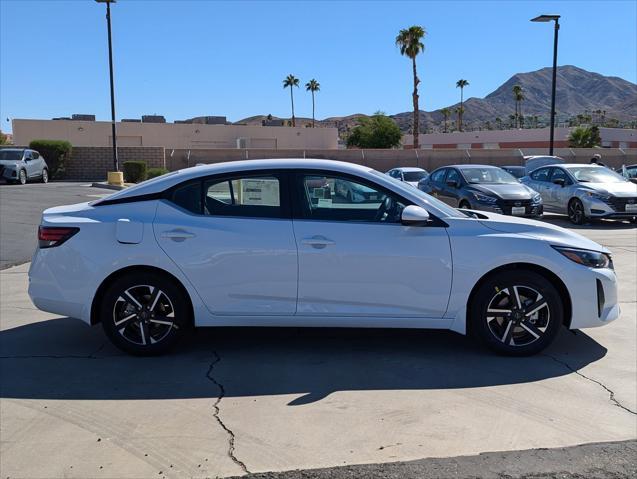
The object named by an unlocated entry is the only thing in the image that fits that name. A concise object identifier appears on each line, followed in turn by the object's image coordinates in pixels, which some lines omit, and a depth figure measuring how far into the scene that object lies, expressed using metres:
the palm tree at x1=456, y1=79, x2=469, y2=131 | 117.75
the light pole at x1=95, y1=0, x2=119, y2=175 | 28.41
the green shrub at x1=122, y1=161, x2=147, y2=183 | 32.16
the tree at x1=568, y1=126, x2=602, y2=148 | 58.06
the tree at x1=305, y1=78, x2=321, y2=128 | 103.94
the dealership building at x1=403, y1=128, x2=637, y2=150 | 65.38
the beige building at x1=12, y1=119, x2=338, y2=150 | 53.88
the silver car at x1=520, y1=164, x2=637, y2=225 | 14.79
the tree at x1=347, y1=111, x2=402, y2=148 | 72.00
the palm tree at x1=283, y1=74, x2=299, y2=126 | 98.45
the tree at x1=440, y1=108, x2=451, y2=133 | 121.09
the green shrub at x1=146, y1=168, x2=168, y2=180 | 30.50
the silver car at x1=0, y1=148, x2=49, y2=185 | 28.44
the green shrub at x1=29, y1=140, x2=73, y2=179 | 34.94
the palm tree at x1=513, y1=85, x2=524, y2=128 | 101.19
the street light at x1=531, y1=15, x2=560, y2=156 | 24.41
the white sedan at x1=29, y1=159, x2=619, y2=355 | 5.01
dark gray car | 13.84
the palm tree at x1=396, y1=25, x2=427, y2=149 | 52.47
